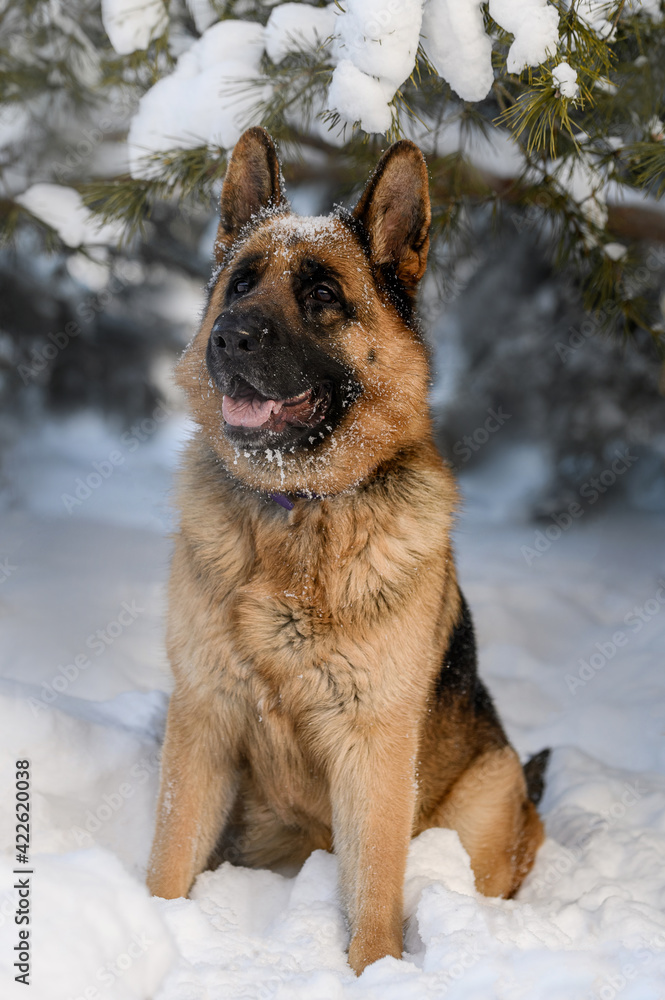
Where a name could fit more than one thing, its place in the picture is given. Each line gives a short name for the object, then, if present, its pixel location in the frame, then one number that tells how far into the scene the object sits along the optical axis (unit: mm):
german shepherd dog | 2412
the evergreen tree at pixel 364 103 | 2523
